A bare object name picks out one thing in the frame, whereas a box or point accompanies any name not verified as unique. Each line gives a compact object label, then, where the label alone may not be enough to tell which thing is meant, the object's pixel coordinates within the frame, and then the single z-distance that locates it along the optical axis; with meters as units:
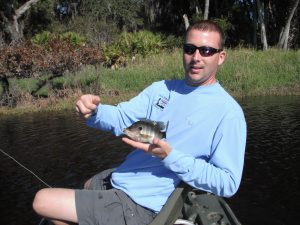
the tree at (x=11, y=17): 19.86
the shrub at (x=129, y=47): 15.24
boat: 1.94
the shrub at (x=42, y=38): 16.54
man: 1.89
